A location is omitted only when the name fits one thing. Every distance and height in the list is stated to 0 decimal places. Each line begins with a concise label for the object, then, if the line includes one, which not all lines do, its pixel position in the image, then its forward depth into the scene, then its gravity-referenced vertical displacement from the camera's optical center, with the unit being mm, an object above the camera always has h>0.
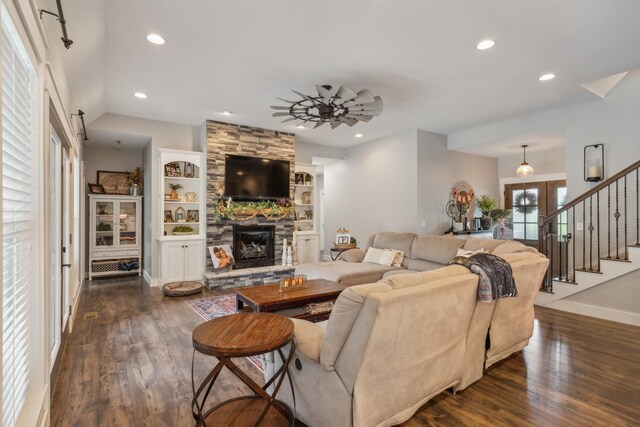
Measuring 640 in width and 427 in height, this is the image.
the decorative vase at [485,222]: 7543 -194
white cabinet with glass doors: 6492 -425
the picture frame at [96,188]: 6598 +504
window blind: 1440 +4
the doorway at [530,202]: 7488 +257
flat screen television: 6152 +690
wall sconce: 4777 +745
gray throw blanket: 2316 -443
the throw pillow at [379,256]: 5297 -701
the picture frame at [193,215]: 6377 -26
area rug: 3695 -1296
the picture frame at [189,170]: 6338 +837
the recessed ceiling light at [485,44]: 3231 +1672
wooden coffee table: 3350 -877
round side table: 1757 -712
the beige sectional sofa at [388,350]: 1777 -812
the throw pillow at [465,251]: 4332 -506
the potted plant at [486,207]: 7520 +146
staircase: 4176 -325
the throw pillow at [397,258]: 5289 -712
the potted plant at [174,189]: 6094 +458
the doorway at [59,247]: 2852 -333
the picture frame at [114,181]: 6941 +689
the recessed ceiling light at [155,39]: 3178 +1695
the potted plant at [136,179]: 7036 +746
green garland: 6086 +54
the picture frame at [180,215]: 6218 -25
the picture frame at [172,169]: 6051 +814
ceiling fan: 3684 +1274
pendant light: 6777 +885
